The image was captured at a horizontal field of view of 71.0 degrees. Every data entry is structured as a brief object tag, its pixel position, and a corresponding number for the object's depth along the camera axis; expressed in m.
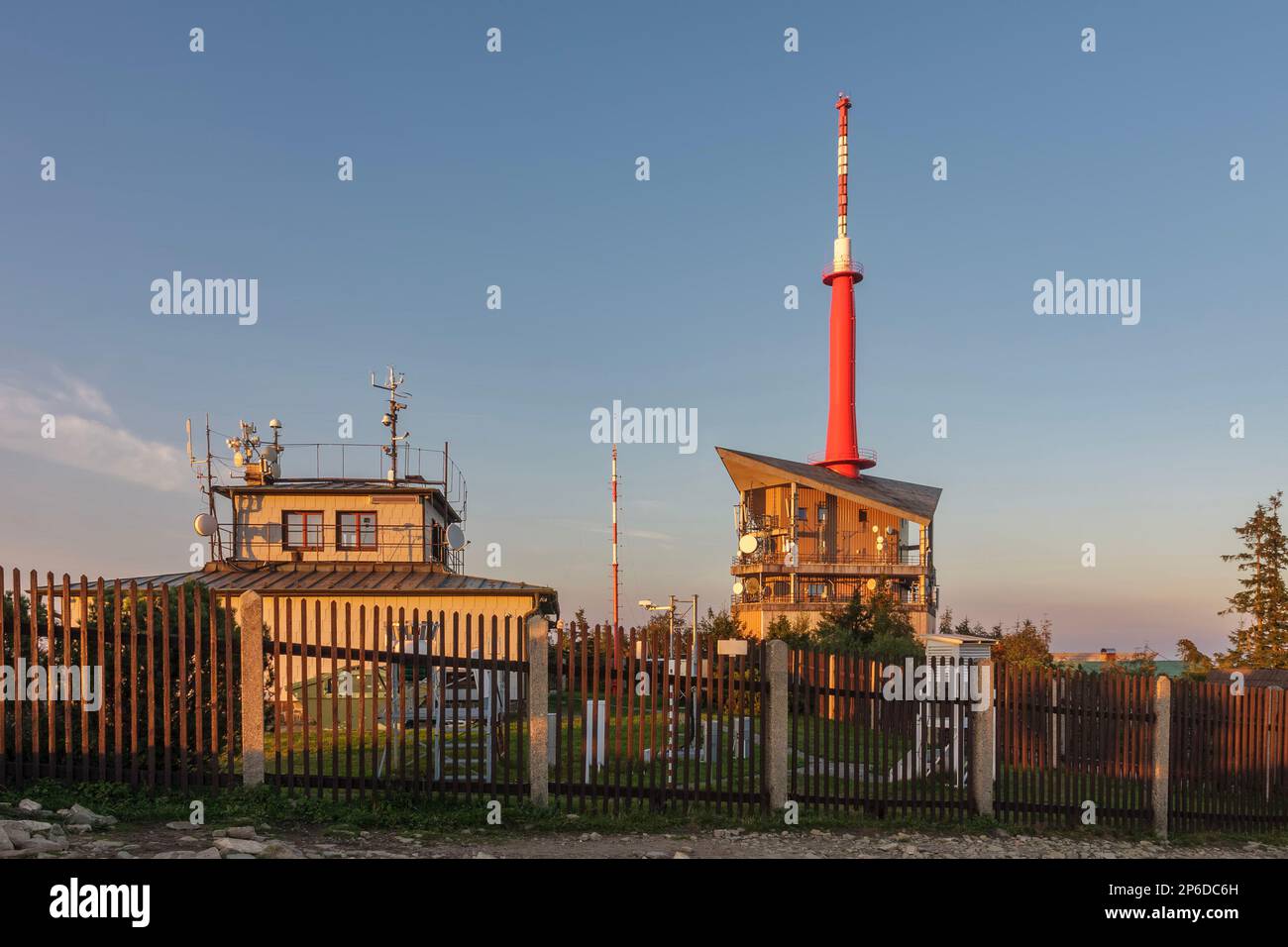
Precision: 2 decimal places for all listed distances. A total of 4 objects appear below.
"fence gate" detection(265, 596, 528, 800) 10.16
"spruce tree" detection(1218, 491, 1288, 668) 38.84
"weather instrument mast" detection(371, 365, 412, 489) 32.72
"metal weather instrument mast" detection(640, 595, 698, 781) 10.92
